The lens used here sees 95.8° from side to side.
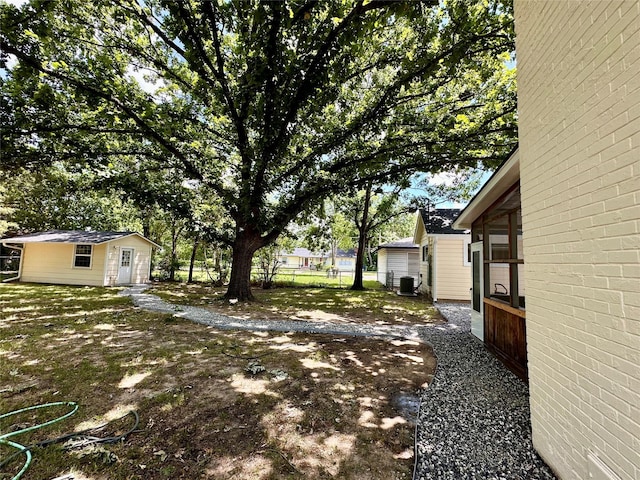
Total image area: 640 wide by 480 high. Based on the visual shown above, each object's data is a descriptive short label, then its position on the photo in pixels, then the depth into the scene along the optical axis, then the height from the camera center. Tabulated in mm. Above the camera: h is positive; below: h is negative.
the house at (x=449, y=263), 12312 +39
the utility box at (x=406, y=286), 14922 -1183
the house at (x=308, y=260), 49094 +296
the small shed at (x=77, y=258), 15031 -89
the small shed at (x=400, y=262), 19181 +71
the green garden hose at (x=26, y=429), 2255 -1613
